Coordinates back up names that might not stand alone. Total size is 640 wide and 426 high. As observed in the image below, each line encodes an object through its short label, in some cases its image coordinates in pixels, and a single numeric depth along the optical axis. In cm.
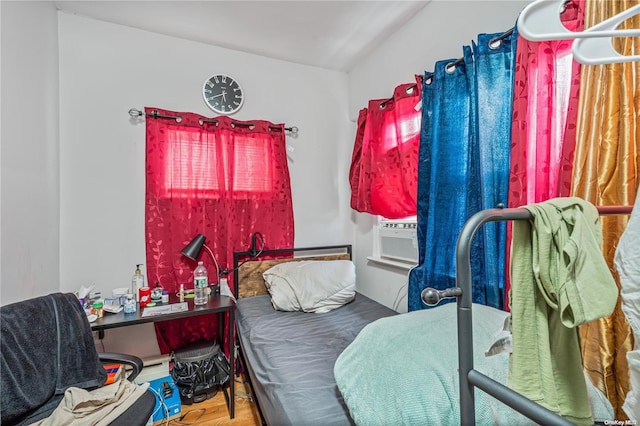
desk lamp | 207
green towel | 54
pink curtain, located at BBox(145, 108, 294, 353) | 212
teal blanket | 79
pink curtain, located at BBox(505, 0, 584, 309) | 112
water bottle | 199
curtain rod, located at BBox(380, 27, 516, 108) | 132
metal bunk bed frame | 55
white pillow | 209
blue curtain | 136
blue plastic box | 169
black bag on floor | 186
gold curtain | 94
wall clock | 232
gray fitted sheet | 106
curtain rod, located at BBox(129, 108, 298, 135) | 209
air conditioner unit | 212
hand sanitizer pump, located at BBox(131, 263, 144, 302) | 195
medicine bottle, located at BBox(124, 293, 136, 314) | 179
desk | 164
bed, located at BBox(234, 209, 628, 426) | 57
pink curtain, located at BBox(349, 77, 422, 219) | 192
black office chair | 108
